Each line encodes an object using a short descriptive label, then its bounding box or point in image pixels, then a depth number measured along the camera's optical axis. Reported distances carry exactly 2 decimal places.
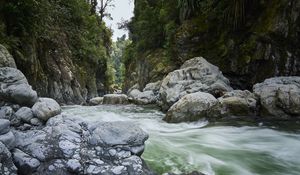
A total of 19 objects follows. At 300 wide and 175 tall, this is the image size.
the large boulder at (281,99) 4.95
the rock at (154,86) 10.80
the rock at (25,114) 2.53
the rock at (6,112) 2.45
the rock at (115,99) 9.59
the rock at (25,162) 2.12
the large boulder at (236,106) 5.30
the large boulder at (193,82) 6.54
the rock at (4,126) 2.13
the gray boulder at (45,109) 2.58
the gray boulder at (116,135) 2.40
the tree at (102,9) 18.44
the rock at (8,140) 2.12
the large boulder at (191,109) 5.13
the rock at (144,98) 9.10
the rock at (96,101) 10.11
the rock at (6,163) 2.02
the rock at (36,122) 2.54
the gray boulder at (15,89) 2.63
